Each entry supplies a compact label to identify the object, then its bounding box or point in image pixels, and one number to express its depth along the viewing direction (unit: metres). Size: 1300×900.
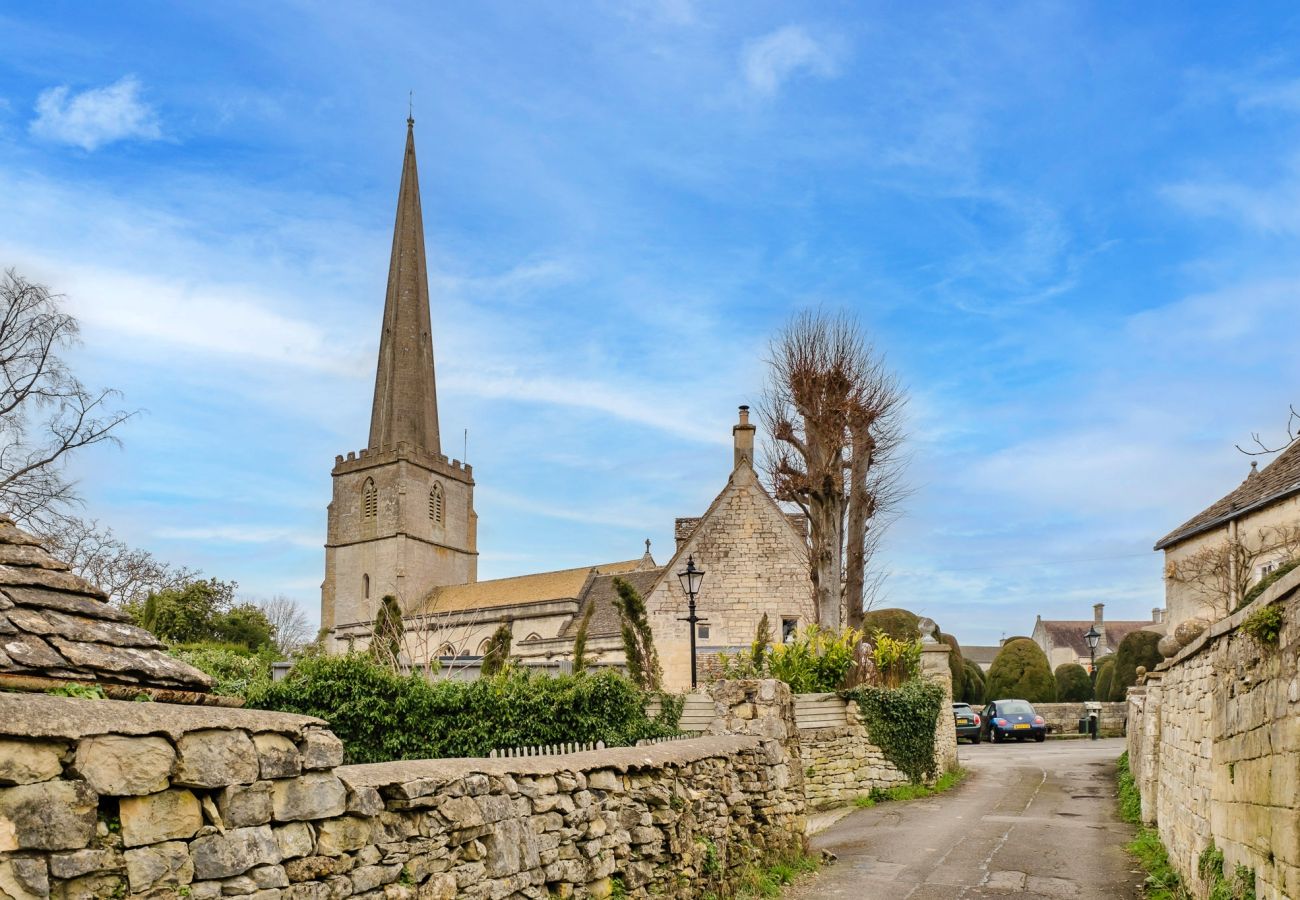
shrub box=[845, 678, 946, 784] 19.39
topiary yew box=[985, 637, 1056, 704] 43.16
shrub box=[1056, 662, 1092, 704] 47.75
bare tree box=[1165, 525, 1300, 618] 20.56
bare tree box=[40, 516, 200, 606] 35.79
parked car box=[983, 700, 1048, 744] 34.00
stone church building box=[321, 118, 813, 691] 52.78
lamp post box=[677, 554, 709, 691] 21.11
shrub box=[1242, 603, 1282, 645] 6.30
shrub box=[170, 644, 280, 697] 16.00
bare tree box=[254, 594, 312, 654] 68.94
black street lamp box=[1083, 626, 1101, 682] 34.34
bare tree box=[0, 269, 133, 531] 25.06
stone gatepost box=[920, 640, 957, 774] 22.20
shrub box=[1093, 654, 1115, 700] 43.42
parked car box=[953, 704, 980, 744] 34.31
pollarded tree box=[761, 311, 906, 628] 23.33
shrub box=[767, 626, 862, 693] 19.69
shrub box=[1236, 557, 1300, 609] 8.20
